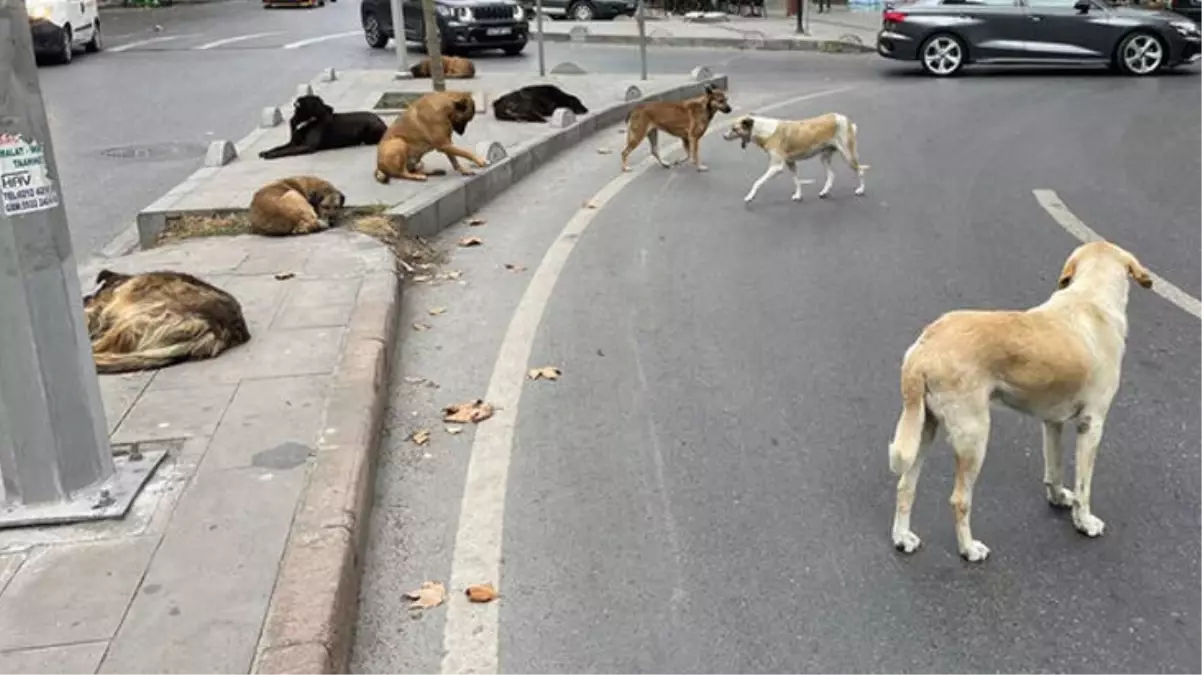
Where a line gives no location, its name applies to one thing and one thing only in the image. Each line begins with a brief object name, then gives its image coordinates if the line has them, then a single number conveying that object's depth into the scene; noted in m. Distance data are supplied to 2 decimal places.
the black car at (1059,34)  18.47
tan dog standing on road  3.58
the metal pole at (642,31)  16.19
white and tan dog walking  9.26
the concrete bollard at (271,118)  12.98
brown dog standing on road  10.80
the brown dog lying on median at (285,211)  7.70
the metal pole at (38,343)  3.63
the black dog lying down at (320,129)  10.95
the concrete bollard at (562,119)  12.59
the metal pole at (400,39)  16.97
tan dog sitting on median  9.28
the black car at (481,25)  22.50
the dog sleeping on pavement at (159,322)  5.32
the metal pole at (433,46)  14.02
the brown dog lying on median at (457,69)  17.23
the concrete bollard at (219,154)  10.46
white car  21.42
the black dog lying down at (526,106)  13.03
